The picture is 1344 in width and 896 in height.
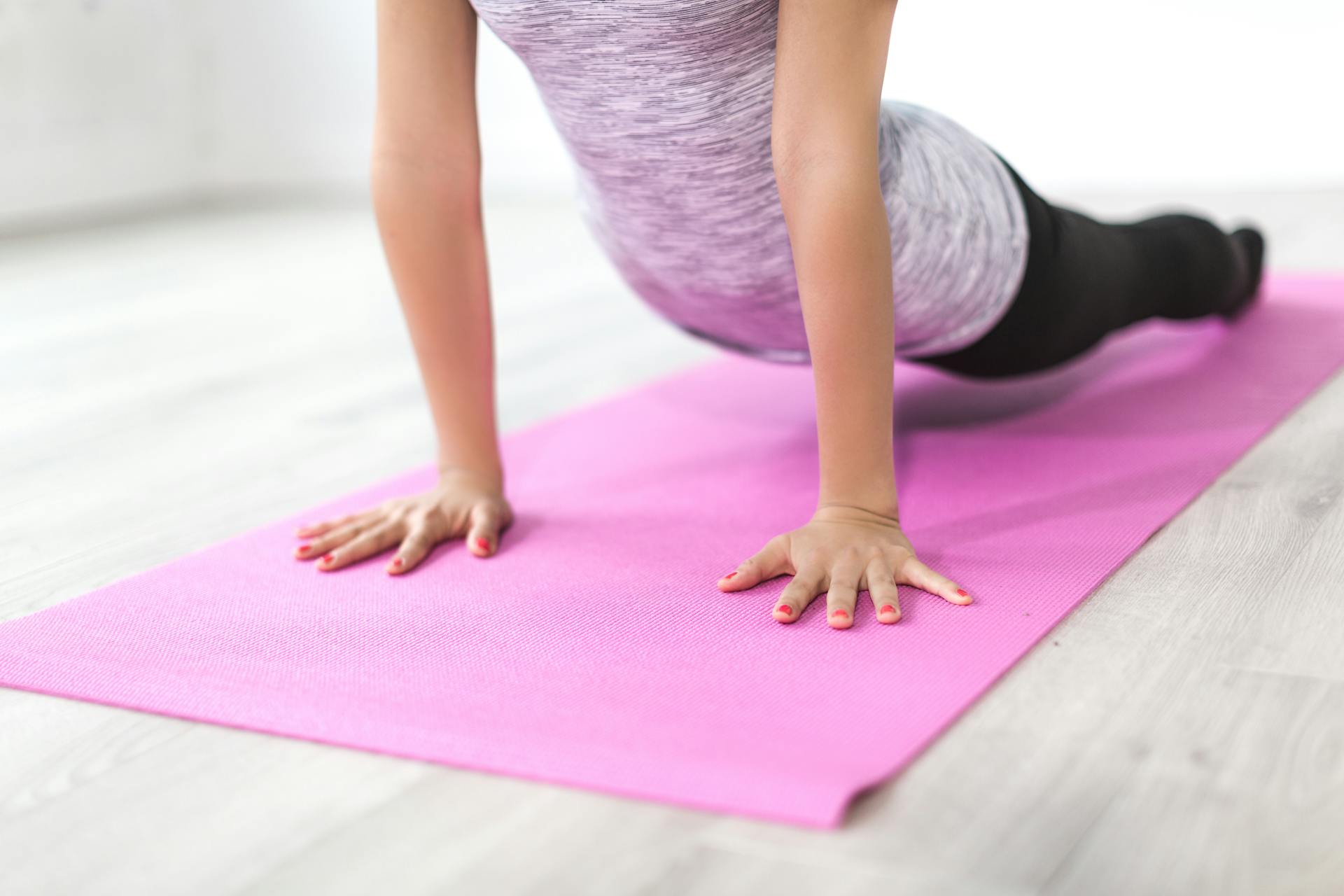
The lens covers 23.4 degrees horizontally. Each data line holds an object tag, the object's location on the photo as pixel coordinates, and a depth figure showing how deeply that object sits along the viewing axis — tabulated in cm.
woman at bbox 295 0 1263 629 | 231
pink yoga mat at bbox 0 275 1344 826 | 211
